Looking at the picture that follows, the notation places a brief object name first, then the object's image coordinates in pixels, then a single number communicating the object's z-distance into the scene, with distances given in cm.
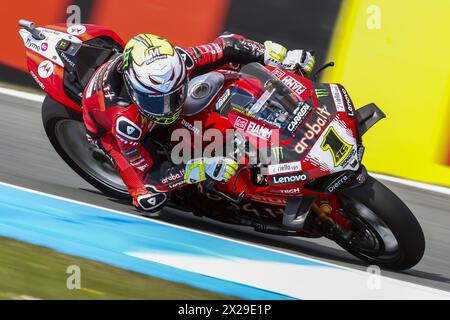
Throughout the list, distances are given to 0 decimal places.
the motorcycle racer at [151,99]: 1073
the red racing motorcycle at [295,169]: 1045
